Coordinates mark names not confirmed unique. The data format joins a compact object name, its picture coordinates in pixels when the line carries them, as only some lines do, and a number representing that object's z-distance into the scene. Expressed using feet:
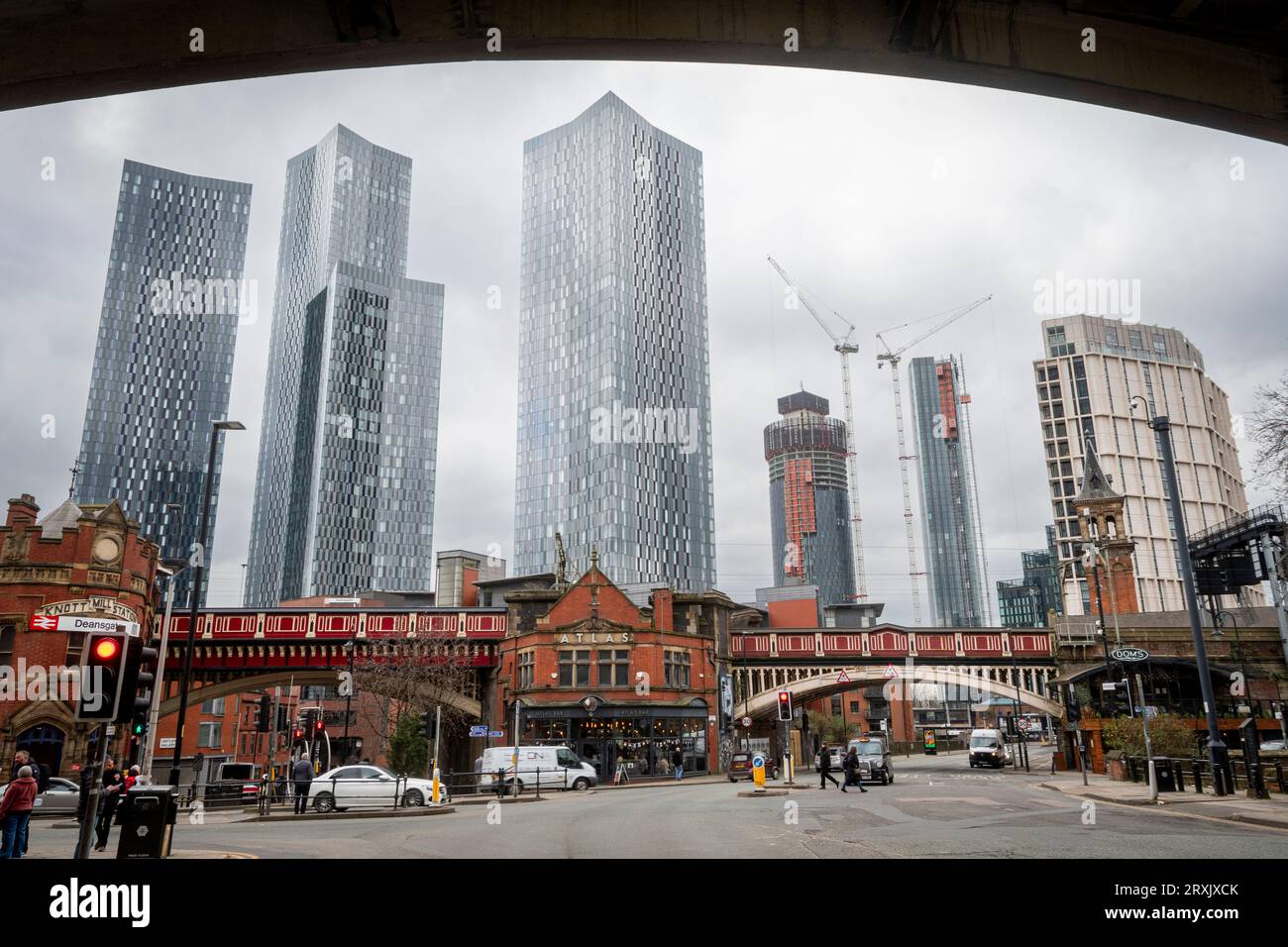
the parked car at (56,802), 96.27
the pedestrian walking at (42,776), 85.82
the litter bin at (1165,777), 78.69
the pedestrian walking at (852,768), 95.71
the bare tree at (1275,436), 64.18
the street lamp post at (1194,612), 70.69
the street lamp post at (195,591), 73.26
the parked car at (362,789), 89.86
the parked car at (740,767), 140.30
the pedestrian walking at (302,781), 86.28
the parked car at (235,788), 96.63
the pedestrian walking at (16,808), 42.93
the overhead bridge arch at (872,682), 177.78
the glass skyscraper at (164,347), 554.46
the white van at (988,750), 180.24
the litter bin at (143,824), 38.52
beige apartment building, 393.70
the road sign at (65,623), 115.96
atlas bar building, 154.10
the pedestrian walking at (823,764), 102.43
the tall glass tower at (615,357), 501.15
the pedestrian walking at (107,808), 57.26
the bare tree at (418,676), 148.97
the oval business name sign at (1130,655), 109.09
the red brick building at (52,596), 116.16
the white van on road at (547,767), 126.31
